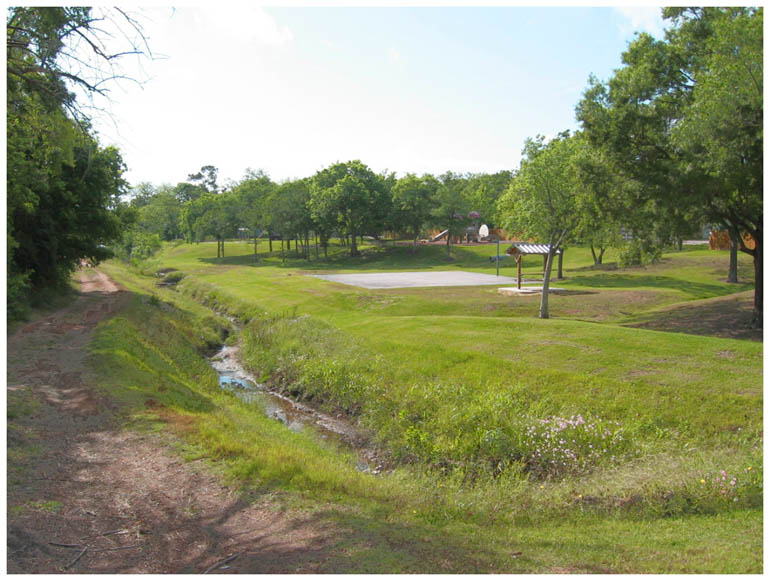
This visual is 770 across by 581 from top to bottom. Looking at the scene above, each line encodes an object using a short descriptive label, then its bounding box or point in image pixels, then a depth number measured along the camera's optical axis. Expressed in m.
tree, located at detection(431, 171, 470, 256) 75.56
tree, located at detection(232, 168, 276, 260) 82.00
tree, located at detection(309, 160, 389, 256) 75.69
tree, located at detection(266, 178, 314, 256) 77.94
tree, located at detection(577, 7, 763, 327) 16.80
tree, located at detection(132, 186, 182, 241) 113.44
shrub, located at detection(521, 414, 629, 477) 11.62
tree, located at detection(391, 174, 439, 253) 76.94
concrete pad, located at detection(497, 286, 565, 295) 35.97
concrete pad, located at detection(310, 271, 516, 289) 43.97
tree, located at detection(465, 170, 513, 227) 93.12
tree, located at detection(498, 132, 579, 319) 24.88
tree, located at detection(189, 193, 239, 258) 84.62
